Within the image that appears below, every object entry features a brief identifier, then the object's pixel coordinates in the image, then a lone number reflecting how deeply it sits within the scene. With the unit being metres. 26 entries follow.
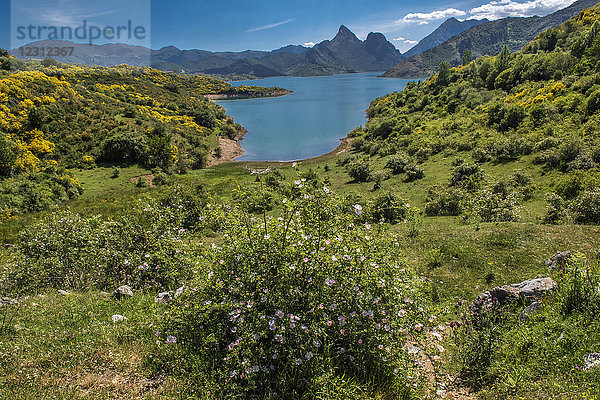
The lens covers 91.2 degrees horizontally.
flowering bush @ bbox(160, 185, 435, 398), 3.99
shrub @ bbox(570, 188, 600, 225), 13.34
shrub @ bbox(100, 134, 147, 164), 45.00
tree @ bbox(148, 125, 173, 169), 47.84
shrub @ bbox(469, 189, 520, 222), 15.87
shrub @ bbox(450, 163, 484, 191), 26.07
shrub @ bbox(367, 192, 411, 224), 19.05
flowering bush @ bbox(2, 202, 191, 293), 8.48
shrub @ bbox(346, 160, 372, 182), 39.97
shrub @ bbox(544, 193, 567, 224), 14.41
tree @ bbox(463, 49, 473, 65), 99.25
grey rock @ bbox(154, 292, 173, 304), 6.17
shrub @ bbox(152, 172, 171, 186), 41.49
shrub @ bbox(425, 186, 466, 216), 20.73
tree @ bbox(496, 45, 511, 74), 67.44
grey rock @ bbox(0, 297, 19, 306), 6.74
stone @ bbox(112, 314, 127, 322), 6.08
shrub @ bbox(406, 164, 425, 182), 35.97
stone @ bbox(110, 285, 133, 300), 7.63
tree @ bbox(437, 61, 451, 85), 83.06
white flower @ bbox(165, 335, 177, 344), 4.27
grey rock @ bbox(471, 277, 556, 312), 7.01
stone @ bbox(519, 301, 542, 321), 6.36
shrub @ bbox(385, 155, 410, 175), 39.84
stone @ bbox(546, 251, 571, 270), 8.59
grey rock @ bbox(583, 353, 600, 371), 4.43
